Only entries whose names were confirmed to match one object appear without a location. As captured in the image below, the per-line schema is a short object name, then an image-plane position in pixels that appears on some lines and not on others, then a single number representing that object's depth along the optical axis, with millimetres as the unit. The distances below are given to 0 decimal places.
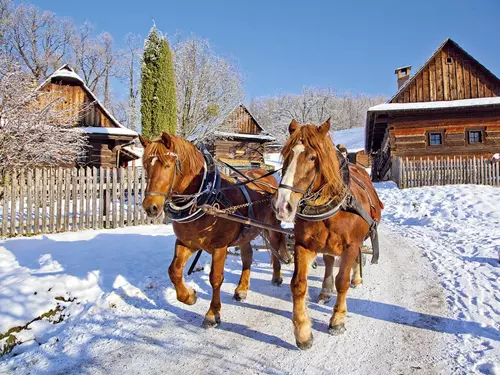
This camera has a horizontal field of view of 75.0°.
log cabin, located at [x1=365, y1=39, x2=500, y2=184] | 17156
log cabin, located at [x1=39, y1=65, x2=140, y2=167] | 16062
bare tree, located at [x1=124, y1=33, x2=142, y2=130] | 30406
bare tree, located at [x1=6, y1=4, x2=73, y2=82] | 31184
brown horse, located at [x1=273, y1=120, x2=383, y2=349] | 2668
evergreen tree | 18812
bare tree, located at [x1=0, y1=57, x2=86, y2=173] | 7672
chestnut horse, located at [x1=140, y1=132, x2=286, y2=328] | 3139
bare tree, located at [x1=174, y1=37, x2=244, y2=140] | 23359
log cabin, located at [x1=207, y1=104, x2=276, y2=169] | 27812
